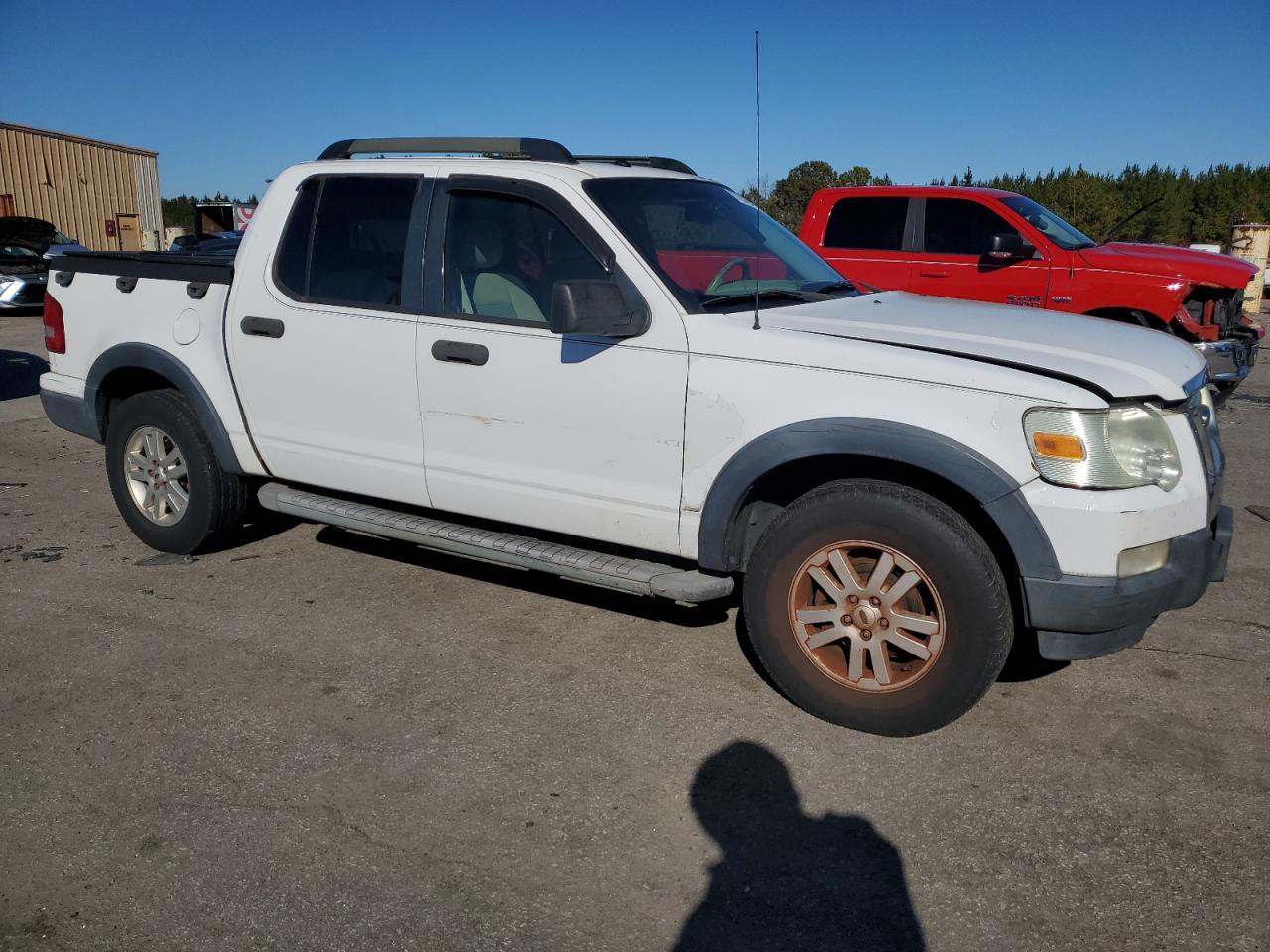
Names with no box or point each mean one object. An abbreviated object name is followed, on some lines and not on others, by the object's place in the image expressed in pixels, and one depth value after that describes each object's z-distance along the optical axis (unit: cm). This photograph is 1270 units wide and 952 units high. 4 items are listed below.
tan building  3119
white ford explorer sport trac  336
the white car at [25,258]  1692
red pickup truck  892
